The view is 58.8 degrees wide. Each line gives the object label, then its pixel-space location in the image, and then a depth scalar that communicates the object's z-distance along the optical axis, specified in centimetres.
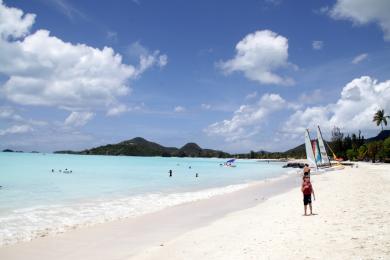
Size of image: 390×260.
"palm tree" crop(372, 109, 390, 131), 10694
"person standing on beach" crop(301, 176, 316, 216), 1536
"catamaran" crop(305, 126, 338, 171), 5484
